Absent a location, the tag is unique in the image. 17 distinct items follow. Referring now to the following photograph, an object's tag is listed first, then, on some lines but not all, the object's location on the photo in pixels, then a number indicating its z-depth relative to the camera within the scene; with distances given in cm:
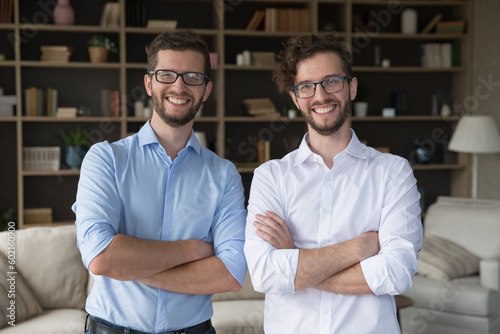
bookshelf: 543
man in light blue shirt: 172
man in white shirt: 171
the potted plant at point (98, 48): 538
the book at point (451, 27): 594
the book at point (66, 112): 534
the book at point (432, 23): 599
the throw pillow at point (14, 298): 303
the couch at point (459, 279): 405
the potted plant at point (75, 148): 536
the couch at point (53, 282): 316
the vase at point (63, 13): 532
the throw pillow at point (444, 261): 421
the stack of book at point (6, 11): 520
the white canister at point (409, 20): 594
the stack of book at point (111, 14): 534
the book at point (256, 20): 561
